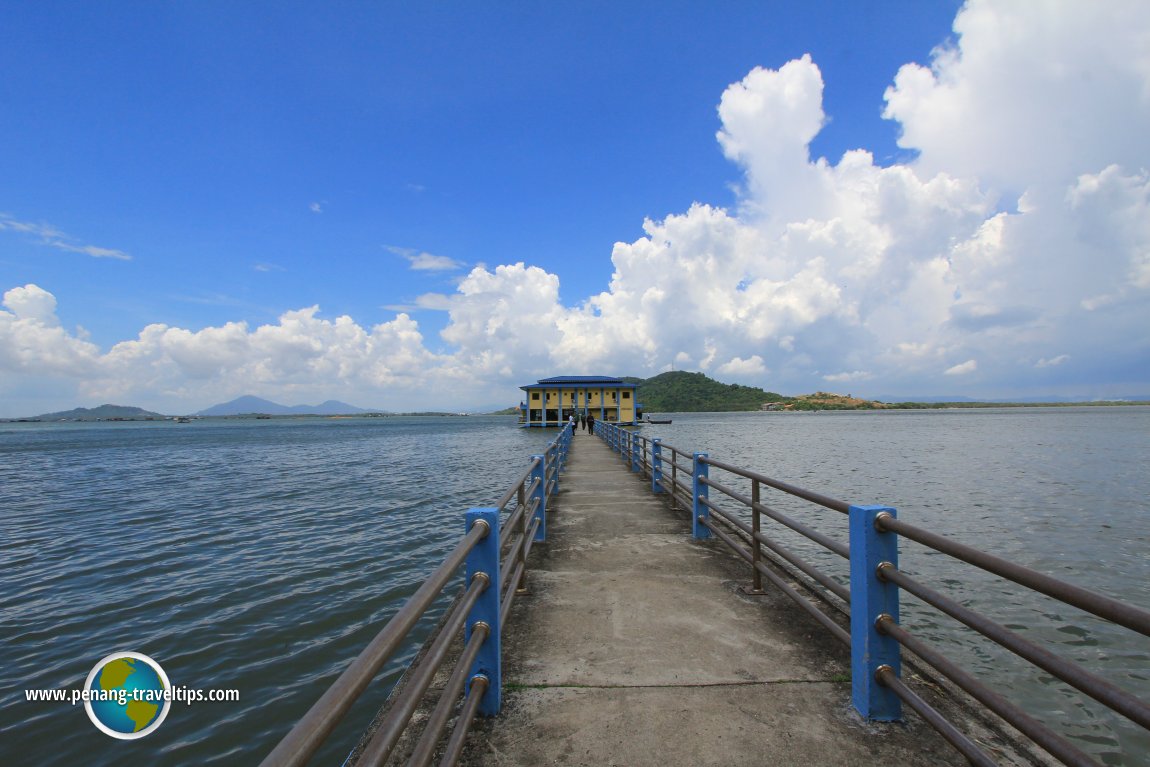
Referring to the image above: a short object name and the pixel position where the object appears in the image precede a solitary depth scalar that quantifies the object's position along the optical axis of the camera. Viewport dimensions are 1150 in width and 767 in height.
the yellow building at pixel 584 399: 63.81
